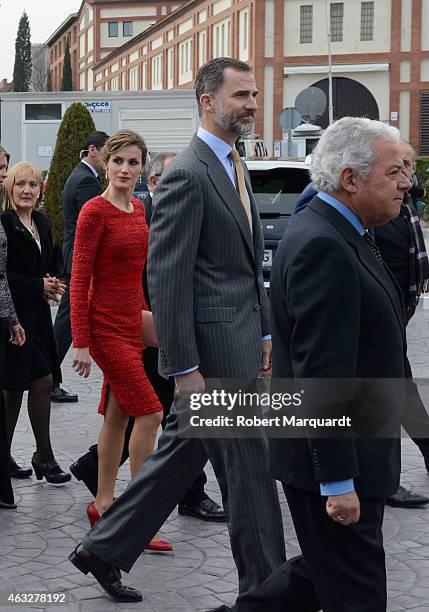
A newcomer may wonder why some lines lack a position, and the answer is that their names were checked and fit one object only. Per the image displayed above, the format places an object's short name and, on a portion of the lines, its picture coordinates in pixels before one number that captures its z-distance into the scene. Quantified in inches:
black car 534.9
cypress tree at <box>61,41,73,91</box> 4675.2
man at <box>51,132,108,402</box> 379.9
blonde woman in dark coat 257.9
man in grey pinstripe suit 169.5
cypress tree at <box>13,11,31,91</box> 4950.8
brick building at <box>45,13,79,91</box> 4837.6
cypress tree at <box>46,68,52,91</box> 5202.3
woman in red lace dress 211.0
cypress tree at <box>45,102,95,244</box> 710.5
